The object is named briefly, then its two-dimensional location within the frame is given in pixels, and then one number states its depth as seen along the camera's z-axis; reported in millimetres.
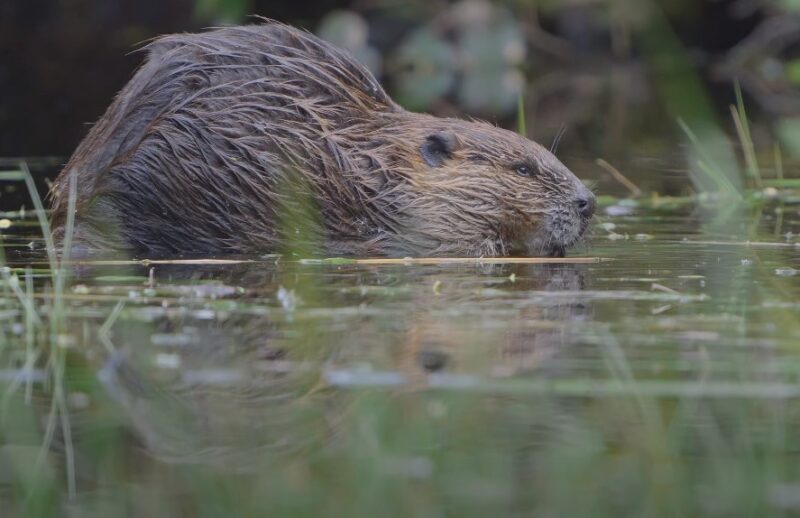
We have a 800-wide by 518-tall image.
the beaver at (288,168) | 9437
